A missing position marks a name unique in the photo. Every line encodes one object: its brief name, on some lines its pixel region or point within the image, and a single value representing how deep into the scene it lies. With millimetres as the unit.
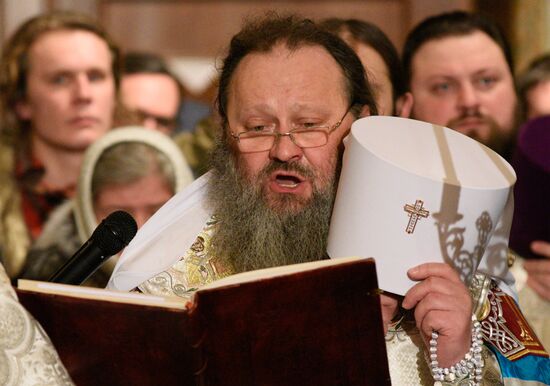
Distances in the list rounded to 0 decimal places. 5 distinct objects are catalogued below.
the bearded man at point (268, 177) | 6324
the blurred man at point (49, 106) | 10789
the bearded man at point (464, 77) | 9422
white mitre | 5305
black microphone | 5156
